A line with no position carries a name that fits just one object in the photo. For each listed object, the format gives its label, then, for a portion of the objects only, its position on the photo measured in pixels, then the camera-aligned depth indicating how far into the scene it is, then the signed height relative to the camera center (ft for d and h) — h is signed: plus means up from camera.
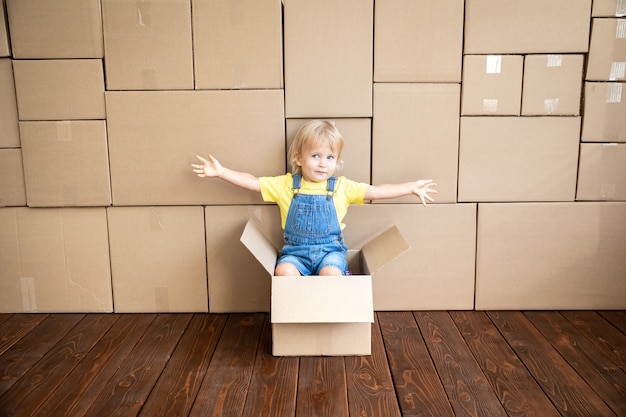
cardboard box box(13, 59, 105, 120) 6.30 +0.42
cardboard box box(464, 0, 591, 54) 6.17 +1.17
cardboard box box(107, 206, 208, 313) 6.64 -1.77
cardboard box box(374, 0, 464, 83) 6.17 +0.99
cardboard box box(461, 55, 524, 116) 6.28 +0.48
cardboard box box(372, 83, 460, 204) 6.34 -0.14
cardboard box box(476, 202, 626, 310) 6.61 -1.72
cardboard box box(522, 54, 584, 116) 6.30 +0.47
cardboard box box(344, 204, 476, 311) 6.61 -1.70
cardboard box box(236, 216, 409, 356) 5.36 -1.92
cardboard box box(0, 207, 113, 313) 6.70 -1.81
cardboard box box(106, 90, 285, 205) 6.34 -0.22
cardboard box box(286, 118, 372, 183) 6.40 -0.26
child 6.03 -0.84
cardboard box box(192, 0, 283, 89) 6.17 +0.95
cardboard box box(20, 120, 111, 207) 6.43 -0.50
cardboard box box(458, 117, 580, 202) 6.43 -0.44
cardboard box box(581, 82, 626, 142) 6.36 +0.13
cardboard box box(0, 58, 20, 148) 6.37 +0.17
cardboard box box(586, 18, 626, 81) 6.21 +0.88
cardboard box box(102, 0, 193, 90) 6.18 +0.95
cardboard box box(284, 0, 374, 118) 6.17 +0.79
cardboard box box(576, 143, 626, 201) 6.48 -0.62
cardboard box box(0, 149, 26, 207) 6.55 -0.72
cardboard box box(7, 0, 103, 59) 6.20 +1.15
